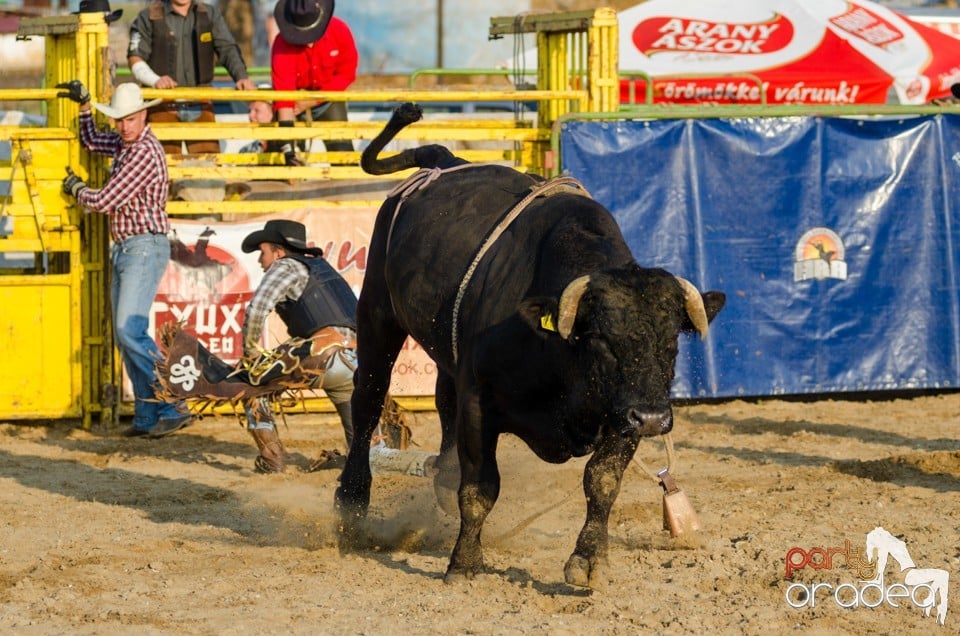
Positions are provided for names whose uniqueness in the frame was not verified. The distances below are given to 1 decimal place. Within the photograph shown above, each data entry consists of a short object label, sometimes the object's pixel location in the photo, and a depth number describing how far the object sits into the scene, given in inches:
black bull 391.9
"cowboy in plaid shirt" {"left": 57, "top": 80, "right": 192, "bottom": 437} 727.1
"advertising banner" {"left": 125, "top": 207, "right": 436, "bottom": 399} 771.4
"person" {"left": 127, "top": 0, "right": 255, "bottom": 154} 835.4
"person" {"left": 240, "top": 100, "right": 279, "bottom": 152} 833.5
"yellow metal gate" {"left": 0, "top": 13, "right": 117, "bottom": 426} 755.4
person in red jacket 846.5
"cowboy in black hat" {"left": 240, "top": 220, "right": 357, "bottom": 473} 630.5
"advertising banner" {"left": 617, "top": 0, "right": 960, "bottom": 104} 1234.6
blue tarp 810.8
